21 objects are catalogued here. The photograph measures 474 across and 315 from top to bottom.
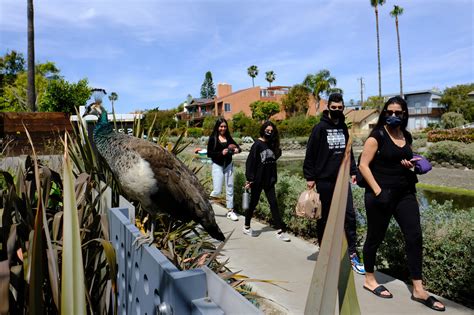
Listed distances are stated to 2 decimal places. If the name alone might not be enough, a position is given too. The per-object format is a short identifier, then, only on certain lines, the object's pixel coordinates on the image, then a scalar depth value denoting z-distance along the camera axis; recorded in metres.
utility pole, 86.38
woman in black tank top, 3.30
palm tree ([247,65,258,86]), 80.88
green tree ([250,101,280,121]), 57.75
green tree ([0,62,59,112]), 12.70
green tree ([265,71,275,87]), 80.50
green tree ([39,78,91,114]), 13.30
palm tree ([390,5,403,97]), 49.38
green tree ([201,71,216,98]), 102.31
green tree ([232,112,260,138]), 46.50
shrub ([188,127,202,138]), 46.91
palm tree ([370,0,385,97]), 49.19
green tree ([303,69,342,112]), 61.99
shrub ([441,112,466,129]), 46.09
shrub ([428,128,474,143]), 25.51
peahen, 2.57
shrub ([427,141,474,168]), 18.86
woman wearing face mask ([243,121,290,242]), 5.53
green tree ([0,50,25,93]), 41.56
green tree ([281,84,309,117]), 61.72
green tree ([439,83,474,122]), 55.55
